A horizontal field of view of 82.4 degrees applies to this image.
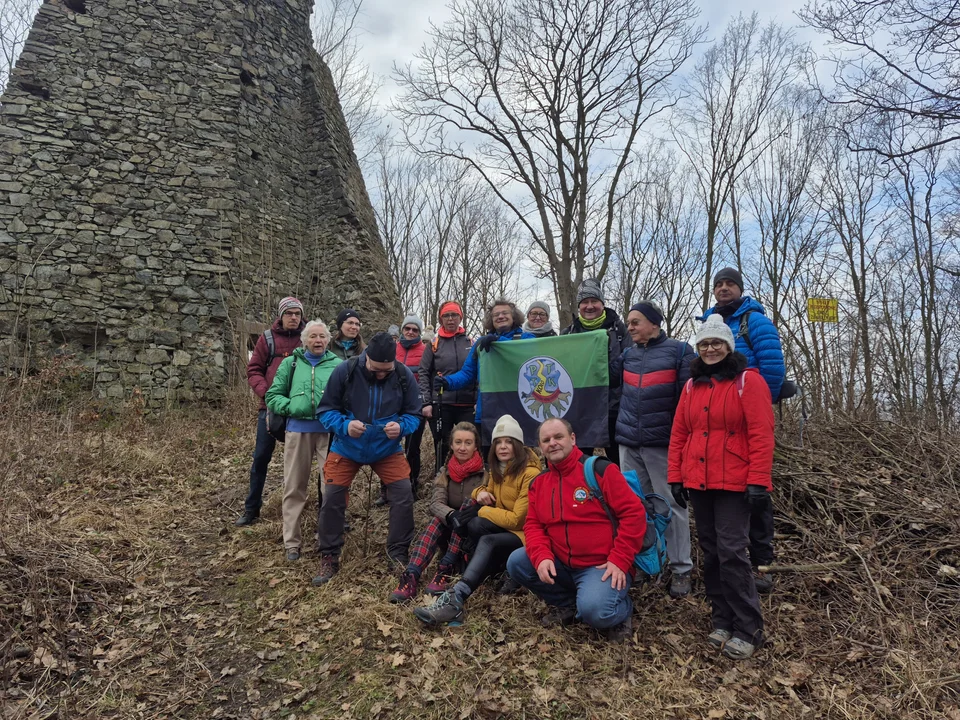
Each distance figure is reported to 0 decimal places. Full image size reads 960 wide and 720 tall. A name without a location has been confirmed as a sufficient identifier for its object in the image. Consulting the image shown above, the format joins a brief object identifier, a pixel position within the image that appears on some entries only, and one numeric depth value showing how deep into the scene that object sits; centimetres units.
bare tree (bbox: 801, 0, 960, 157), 547
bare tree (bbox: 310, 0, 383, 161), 1865
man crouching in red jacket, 356
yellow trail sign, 716
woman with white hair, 493
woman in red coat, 337
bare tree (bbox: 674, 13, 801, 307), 1476
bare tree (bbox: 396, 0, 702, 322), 1173
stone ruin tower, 940
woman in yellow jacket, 406
